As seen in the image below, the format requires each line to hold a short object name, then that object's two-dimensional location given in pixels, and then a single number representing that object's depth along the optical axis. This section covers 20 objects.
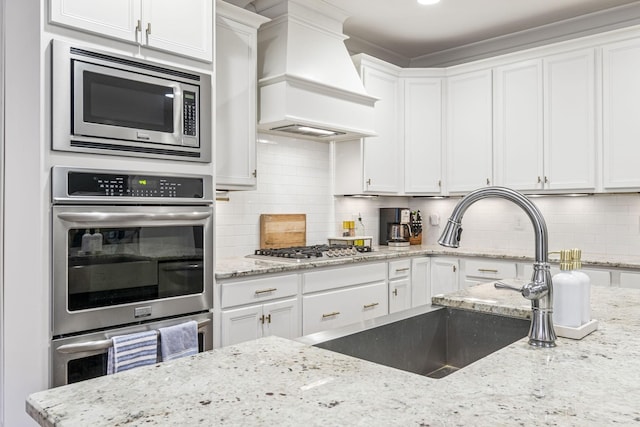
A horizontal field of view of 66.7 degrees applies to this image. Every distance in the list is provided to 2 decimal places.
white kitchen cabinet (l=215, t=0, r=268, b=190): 3.11
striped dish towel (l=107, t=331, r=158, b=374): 2.12
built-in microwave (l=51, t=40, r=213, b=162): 2.08
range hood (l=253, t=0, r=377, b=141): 3.37
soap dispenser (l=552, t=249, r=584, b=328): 1.27
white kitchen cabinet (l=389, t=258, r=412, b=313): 3.92
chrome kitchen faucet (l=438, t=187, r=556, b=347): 1.16
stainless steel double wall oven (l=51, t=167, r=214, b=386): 2.05
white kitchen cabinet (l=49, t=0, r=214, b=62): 2.11
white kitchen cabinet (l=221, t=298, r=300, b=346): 2.76
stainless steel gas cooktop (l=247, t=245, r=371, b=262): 3.33
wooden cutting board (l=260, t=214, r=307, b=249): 3.80
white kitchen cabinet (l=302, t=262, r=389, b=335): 3.21
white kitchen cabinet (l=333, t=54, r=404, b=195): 4.23
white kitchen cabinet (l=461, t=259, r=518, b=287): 3.85
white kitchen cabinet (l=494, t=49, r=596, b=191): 3.79
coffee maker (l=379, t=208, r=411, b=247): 4.55
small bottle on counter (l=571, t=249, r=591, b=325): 1.27
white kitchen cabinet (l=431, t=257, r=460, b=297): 4.15
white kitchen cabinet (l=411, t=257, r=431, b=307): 4.15
